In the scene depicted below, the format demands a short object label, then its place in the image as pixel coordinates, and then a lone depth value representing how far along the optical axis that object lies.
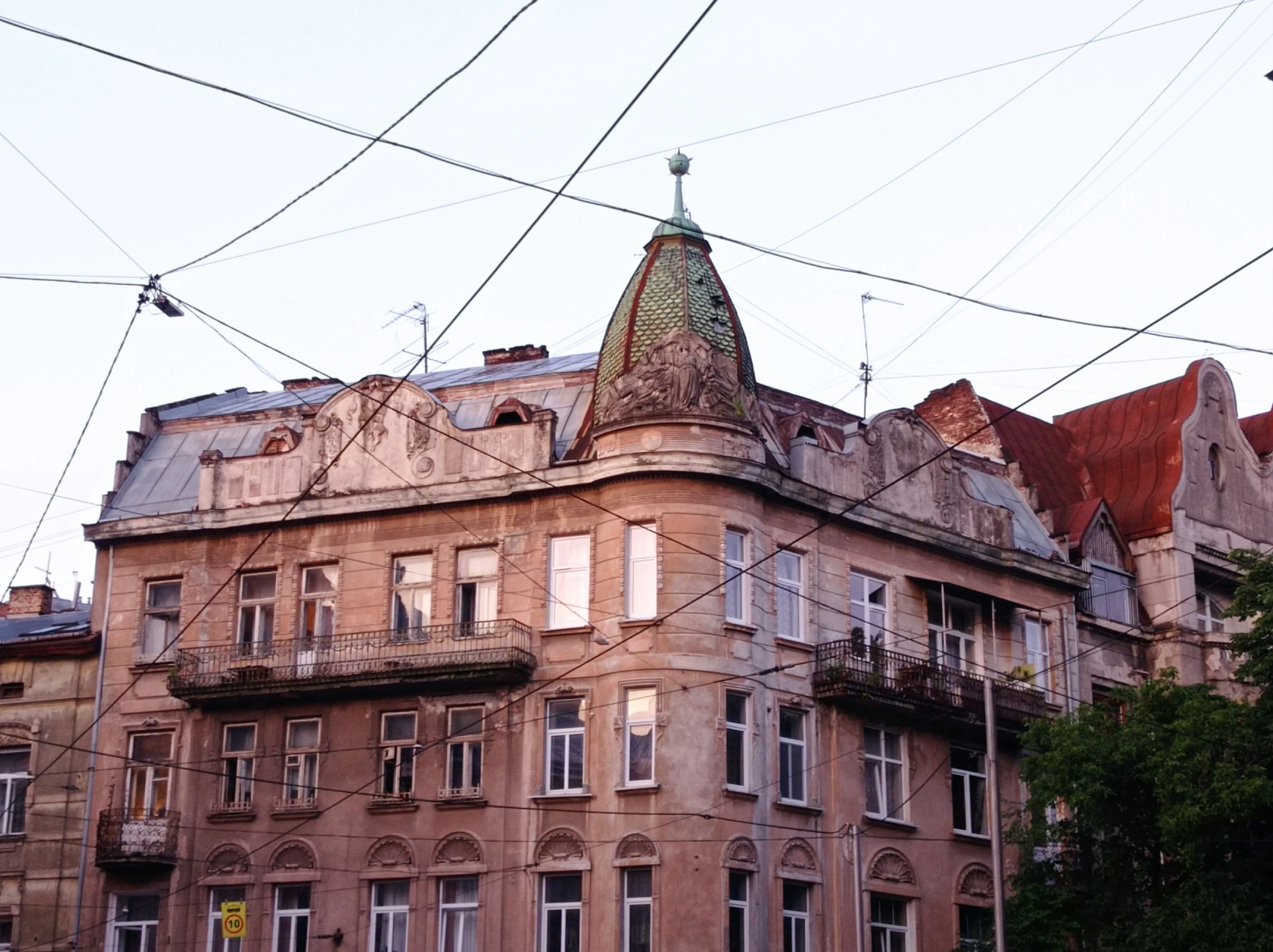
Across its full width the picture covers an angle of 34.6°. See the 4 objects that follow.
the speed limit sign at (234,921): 38.28
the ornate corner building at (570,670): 37.44
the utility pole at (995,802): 31.62
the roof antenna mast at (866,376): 48.41
